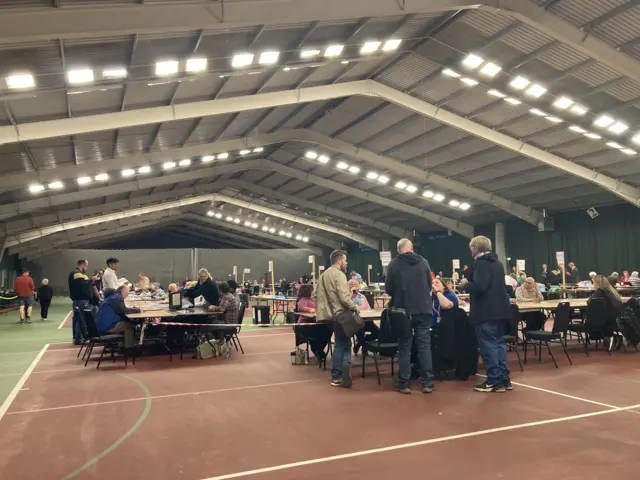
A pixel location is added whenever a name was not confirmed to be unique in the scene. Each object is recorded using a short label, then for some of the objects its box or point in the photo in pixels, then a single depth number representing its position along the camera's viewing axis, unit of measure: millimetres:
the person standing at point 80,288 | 9133
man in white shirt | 9117
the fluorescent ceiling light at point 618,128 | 12211
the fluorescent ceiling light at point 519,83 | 10828
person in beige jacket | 5617
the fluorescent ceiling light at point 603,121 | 11953
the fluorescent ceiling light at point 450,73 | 11249
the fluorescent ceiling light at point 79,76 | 8008
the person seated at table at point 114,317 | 7469
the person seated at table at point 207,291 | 8539
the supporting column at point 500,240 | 23938
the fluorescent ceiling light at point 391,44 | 10008
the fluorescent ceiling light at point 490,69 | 10547
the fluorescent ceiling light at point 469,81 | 11445
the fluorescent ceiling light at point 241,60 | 8916
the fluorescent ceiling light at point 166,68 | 8281
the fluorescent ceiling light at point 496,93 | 11578
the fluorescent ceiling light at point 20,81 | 7826
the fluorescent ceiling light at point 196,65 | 8541
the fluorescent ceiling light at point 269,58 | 9112
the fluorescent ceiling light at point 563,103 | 11385
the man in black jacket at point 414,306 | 5340
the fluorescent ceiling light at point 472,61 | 10375
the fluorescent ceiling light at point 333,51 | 9584
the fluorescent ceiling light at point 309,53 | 9319
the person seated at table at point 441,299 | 5883
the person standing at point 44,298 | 15507
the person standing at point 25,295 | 14844
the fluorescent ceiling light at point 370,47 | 9695
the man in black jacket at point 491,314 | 5242
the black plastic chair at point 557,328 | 6703
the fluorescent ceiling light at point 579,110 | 11703
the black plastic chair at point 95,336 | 7113
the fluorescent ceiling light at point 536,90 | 11070
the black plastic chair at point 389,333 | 5250
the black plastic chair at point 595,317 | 7568
